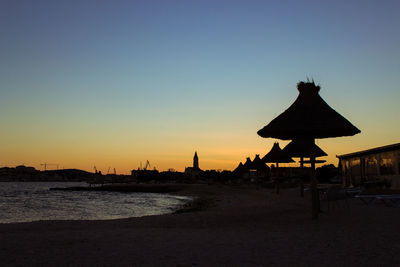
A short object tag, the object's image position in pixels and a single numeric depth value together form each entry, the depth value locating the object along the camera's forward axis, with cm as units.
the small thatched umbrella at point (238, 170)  4525
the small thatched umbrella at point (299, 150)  2017
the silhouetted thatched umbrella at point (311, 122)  1012
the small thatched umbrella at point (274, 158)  2651
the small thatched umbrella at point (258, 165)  3622
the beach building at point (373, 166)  2020
